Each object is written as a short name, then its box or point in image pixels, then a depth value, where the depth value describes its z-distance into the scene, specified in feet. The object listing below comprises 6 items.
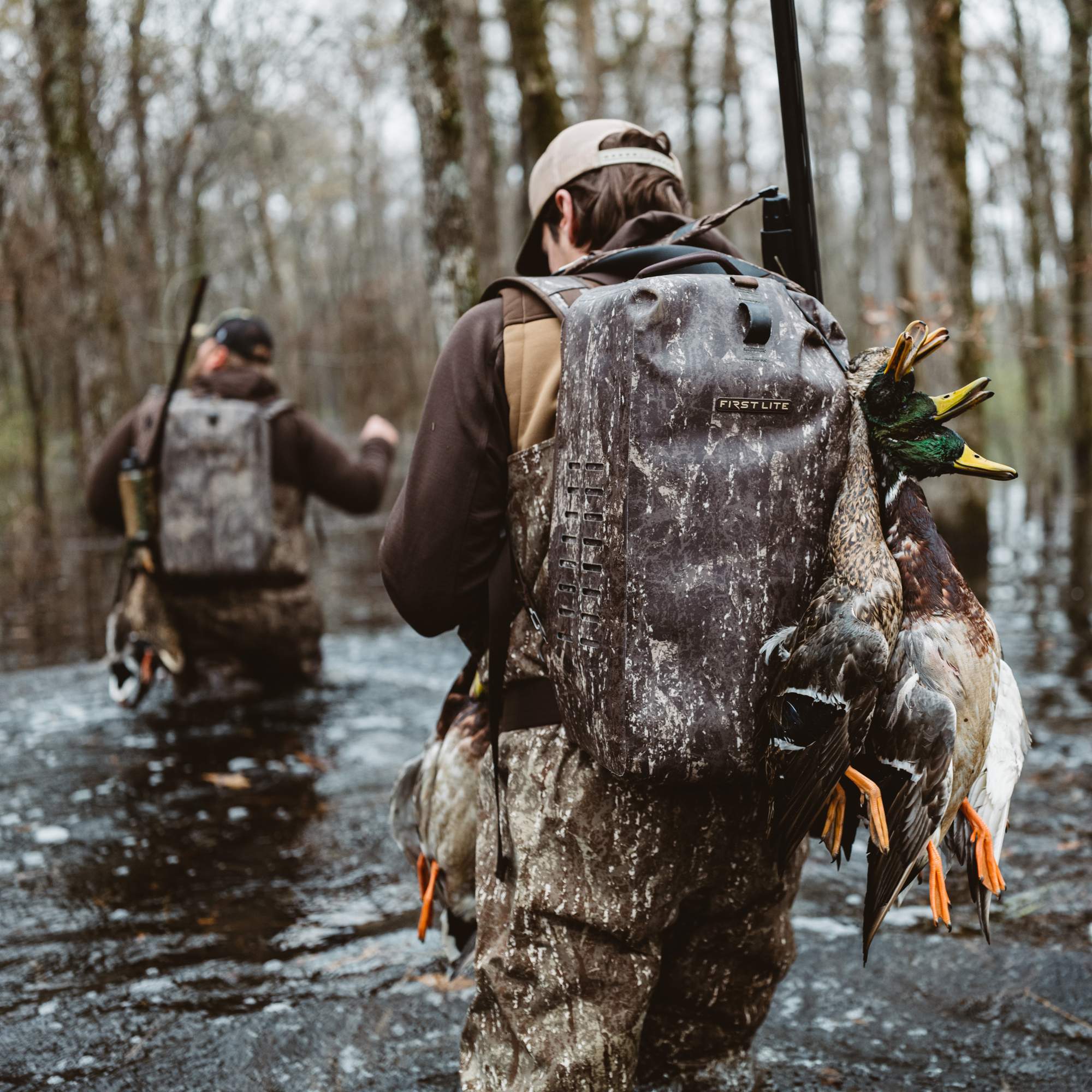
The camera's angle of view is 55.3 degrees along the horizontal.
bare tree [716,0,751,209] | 73.15
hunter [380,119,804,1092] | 6.67
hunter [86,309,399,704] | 19.44
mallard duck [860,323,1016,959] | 5.73
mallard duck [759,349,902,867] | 5.55
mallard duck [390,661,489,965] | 8.07
